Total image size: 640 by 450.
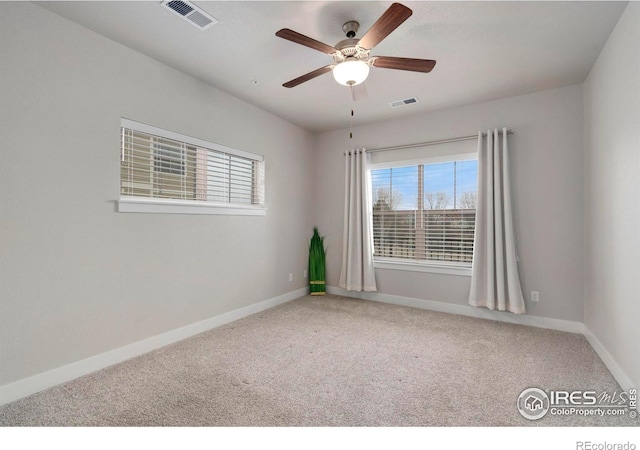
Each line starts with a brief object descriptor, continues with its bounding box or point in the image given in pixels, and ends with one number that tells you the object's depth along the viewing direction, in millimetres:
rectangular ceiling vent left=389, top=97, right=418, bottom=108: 3635
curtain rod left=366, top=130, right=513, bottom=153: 3783
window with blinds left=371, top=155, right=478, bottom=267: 3924
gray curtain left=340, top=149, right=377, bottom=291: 4465
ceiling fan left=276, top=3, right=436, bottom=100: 1972
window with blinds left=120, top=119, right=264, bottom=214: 2705
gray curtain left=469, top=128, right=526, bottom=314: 3443
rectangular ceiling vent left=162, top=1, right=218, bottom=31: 2062
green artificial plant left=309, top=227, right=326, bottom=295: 4816
